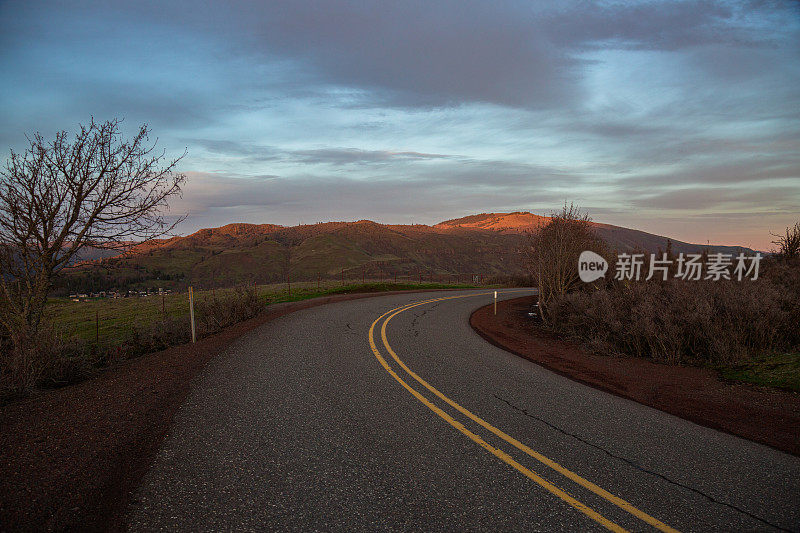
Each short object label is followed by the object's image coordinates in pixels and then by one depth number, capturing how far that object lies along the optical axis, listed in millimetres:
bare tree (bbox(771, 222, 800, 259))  15602
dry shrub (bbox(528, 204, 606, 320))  16688
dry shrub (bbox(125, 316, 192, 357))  11977
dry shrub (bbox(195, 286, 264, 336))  14294
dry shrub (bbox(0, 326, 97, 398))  6668
